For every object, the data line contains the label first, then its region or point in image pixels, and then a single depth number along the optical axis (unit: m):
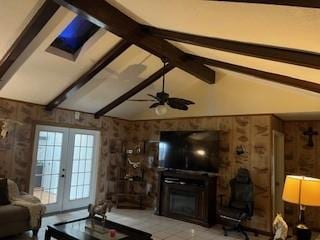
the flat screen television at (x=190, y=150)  5.70
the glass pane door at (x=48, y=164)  5.71
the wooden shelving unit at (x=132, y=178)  7.04
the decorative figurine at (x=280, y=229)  2.50
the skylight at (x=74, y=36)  3.99
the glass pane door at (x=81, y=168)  6.35
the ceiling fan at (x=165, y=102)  4.10
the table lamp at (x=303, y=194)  2.48
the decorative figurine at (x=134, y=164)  7.24
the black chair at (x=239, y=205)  4.84
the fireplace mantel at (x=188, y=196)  5.54
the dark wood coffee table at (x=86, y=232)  3.32
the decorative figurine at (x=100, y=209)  3.75
